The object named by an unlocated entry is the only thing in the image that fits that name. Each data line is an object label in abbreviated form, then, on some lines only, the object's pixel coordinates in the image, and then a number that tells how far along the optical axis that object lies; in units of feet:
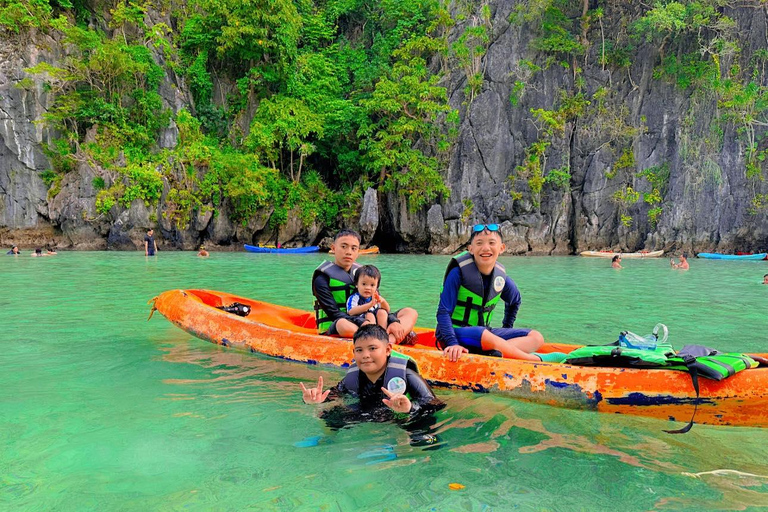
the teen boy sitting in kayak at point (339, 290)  15.15
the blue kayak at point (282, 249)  78.02
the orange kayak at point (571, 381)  9.75
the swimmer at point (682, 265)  54.54
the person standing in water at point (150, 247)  62.03
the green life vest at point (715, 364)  9.80
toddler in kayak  14.20
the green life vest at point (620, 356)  10.62
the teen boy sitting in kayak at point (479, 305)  12.66
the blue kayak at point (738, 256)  72.59
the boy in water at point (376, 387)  9.91
